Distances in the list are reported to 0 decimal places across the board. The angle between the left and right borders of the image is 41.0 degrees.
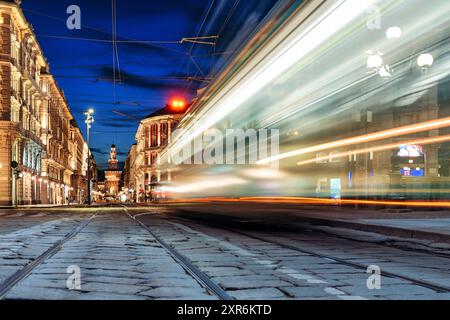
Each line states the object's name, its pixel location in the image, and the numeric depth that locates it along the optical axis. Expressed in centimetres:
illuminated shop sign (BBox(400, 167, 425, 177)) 2452
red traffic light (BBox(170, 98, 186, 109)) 3105
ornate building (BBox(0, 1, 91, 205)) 4966
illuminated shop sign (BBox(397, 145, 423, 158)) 2403
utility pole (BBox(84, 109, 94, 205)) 6369
